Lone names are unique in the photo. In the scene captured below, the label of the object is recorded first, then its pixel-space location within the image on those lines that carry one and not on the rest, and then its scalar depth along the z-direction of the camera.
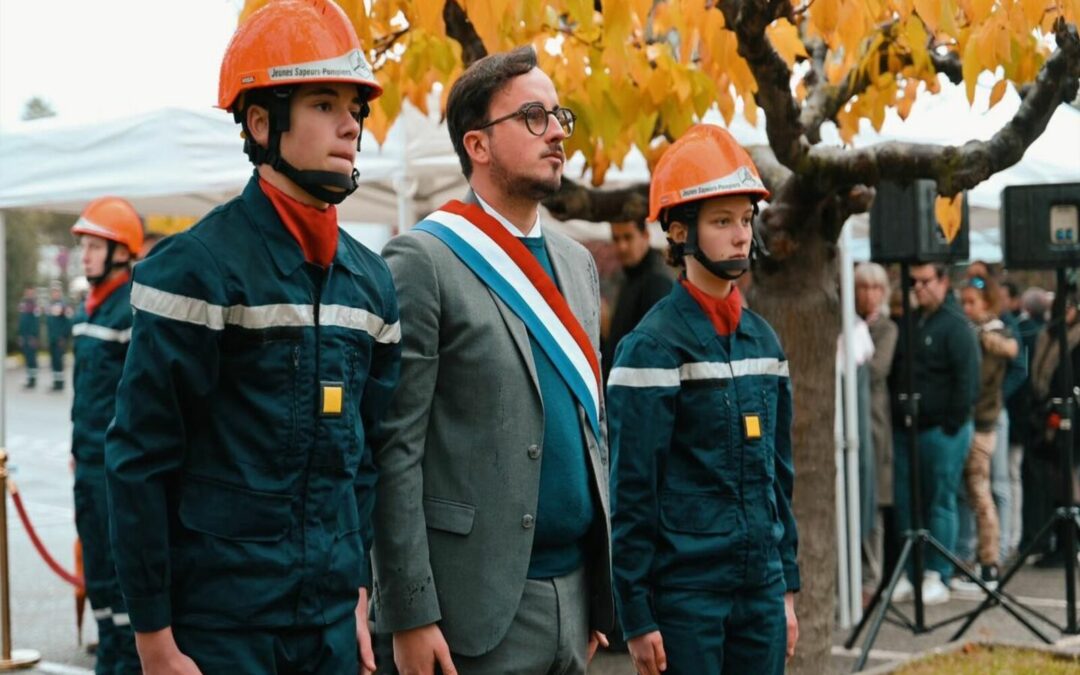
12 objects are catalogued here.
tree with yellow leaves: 4.43
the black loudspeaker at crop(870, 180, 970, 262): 8.12
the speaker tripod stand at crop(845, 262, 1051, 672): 7.95
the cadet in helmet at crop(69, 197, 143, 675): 6.67
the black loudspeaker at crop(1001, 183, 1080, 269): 8.71
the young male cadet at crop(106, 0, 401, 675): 2.55
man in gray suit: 3.03
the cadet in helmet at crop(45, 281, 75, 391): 35.84
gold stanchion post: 7.68
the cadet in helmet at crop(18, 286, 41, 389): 36.72
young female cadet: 3.90
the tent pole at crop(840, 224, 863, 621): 8.43
